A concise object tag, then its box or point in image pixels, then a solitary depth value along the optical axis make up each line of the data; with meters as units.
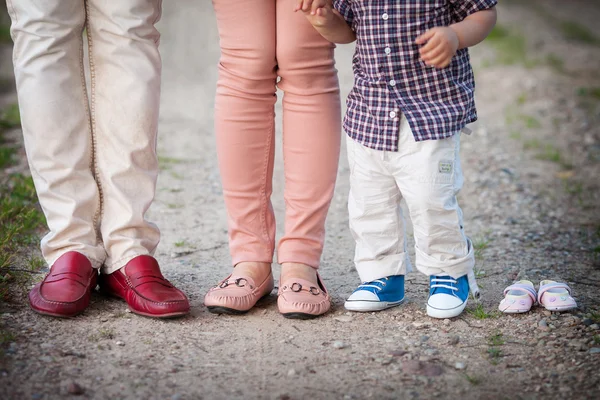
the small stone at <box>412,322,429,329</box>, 2.66
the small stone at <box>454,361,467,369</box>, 2.50
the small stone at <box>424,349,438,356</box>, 2.54
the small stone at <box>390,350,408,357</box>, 2.54
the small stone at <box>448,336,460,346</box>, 2.59
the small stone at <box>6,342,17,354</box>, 2.51
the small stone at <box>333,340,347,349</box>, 2.57
